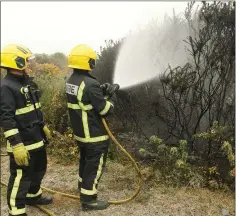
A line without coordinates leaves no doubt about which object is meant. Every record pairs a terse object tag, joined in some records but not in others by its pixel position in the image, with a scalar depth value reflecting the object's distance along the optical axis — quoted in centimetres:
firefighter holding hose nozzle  366
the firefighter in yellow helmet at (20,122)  344
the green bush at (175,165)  437
